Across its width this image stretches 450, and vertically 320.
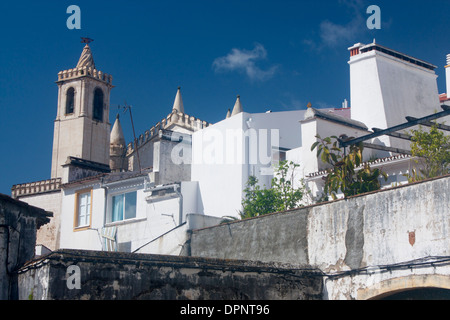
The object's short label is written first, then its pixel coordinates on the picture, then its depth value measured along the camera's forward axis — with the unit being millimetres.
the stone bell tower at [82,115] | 61406
